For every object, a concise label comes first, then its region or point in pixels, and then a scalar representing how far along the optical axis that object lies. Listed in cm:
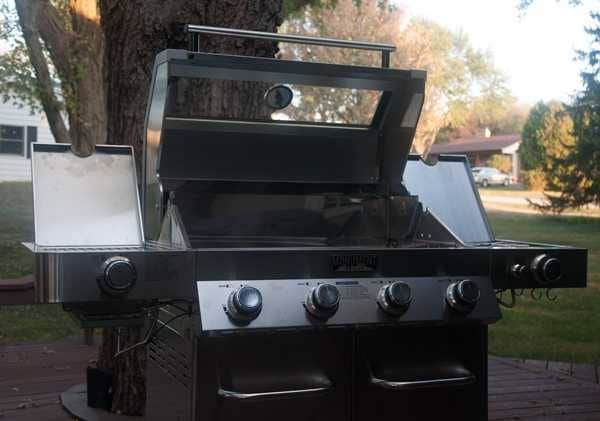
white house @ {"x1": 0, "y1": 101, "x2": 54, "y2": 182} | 1903
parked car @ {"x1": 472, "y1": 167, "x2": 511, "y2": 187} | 3472
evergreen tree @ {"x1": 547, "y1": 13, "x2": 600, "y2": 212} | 1894
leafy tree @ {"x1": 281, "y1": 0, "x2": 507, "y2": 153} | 2358
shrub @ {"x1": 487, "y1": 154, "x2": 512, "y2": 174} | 3867
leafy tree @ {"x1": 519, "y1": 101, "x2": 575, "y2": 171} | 2145
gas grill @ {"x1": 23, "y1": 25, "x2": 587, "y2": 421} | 222
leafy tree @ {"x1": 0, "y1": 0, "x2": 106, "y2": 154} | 993
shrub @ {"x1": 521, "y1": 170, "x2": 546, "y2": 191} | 2961
